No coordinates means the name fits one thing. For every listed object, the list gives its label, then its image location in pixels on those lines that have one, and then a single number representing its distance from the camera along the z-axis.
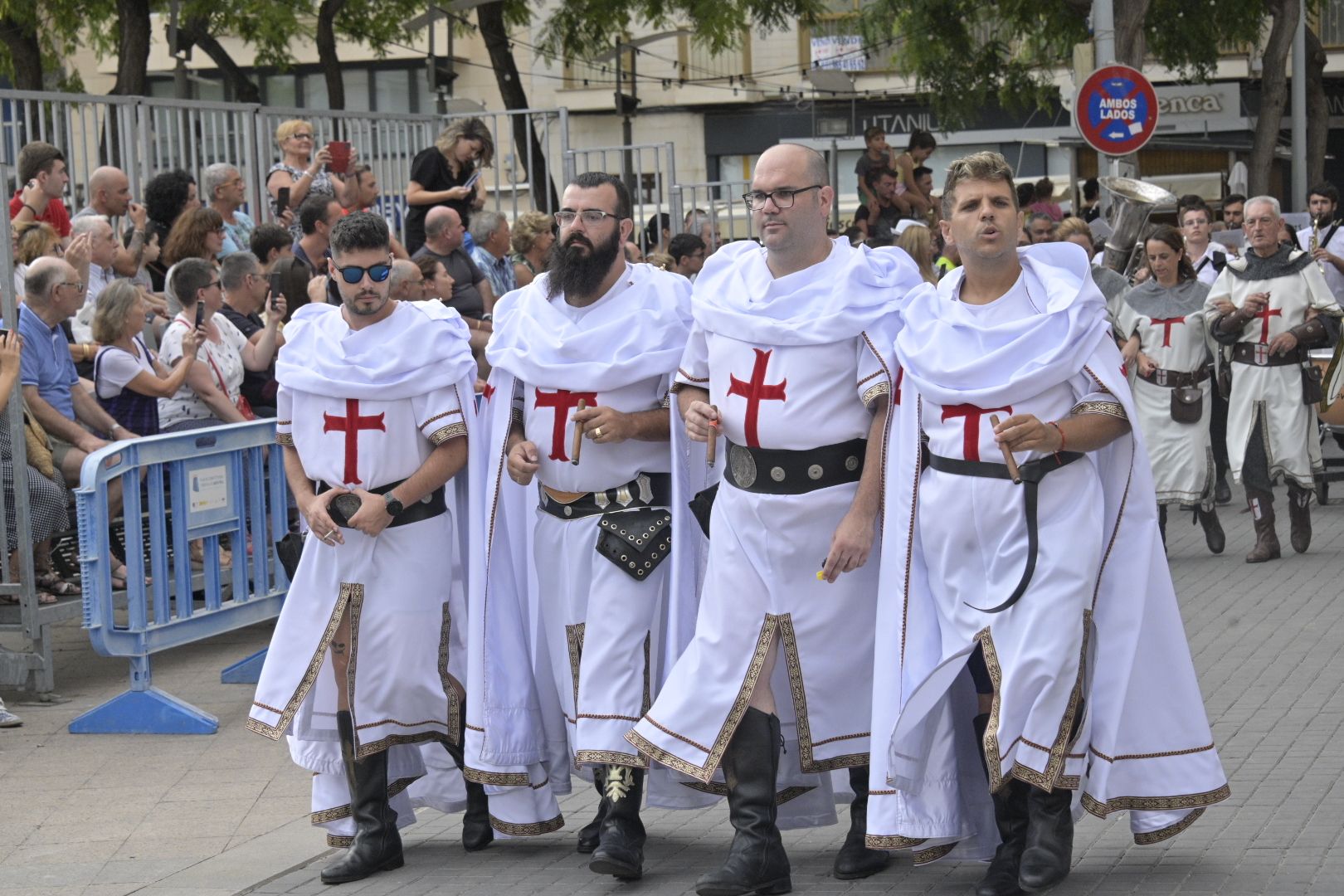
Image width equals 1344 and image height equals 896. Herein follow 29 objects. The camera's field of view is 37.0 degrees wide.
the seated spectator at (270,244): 11.31
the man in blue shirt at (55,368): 9.39
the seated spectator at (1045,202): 19.48
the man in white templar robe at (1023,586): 5.37
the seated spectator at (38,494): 8.83
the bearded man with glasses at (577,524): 5.98
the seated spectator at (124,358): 9.80
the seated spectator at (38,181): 11.20
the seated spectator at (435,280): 10.56
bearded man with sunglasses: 6.17
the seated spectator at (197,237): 11.32
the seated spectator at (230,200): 12.23
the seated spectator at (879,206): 17.27
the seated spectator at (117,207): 11.40
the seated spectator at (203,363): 10.09
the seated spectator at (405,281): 8.56
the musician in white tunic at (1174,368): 11.86
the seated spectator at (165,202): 11.91
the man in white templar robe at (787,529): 5.66
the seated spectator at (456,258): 11.35
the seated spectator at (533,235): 12.67
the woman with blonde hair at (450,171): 13.15
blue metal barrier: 8.33
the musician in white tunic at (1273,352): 12.34
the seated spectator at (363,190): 13.50
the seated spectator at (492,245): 12.76
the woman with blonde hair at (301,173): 12.97
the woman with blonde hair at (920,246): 11.41
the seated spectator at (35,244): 10.52
